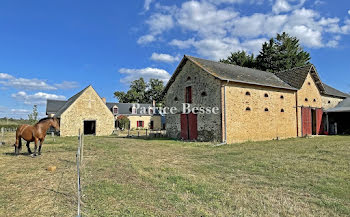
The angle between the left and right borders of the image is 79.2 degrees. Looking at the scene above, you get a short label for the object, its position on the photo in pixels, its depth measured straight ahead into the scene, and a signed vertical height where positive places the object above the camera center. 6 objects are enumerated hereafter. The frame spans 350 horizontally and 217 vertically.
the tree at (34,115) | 30.31 +0.55
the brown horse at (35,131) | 8.70 -0.46
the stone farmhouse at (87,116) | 23.58 +0.44
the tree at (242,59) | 37.31 +10.77
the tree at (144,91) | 52.80 +7.23
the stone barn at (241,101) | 14.46 +1.45
